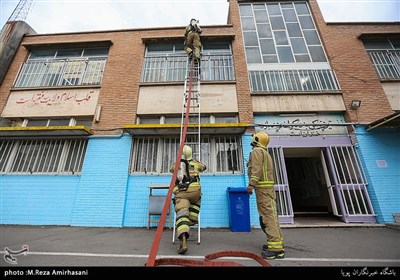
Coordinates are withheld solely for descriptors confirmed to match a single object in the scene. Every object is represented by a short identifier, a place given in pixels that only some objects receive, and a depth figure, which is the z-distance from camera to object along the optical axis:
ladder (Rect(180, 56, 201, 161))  5.82
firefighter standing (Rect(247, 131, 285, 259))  2.58
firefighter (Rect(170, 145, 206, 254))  2.68
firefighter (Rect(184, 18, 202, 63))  6.75
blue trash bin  4.58
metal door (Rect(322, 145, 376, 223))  5.16
